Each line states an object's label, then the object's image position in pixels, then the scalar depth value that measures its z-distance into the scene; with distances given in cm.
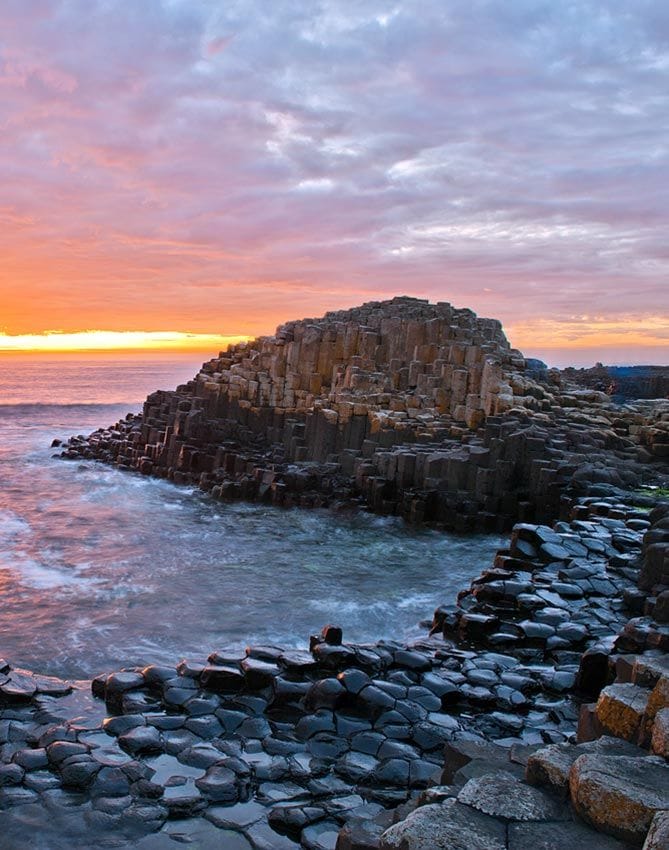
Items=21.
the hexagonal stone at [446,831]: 350
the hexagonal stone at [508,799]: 376
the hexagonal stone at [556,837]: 345
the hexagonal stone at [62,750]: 613
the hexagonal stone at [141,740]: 637
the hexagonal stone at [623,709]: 475
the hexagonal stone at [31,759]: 608
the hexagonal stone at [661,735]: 405
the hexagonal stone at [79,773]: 580
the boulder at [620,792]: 342
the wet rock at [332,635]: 858
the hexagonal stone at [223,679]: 753
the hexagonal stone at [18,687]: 742
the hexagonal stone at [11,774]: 586
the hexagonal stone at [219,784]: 566
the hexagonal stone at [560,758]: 404
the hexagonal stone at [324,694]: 710
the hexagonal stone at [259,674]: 754
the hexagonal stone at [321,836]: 509
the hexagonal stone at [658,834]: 301
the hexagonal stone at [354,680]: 720
